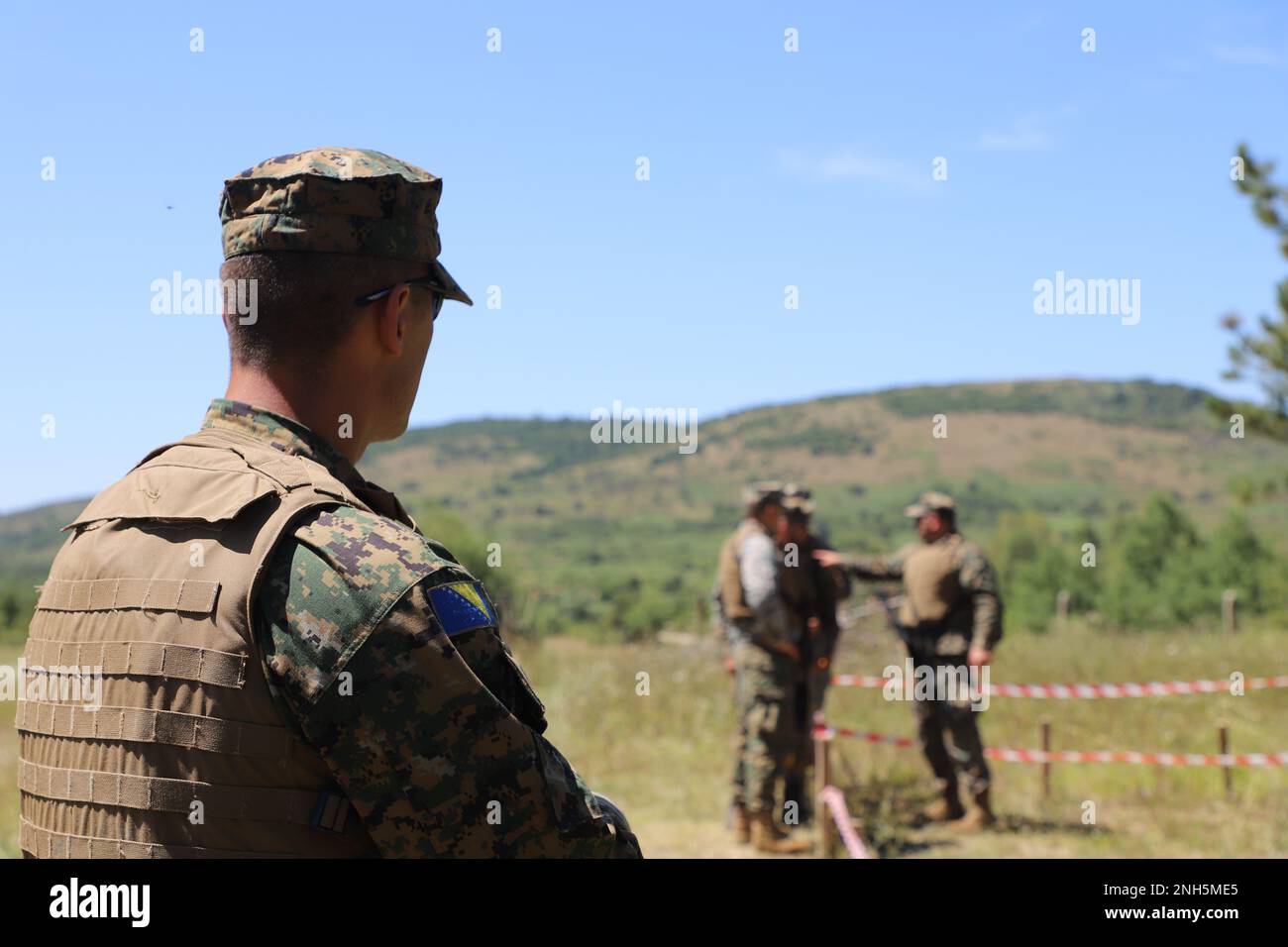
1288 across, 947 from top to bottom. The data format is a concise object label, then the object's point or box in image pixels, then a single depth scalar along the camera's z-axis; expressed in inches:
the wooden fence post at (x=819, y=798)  292.5
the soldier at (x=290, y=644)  60.5
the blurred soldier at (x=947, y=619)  339.3
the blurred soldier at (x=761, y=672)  315.9
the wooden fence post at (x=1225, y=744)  342.0
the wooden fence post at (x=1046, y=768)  359.6
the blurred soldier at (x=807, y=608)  330.0
